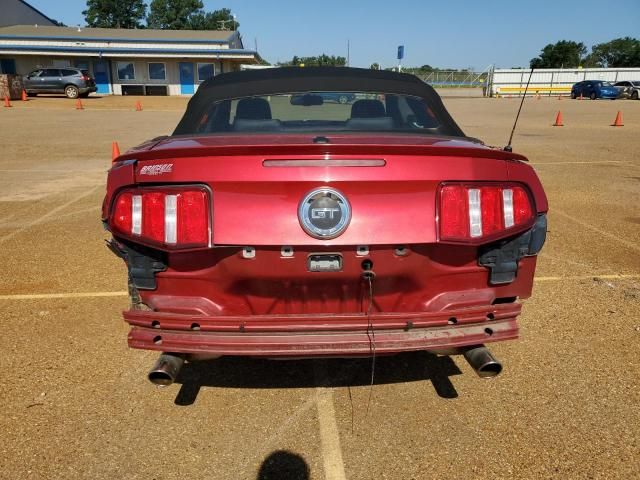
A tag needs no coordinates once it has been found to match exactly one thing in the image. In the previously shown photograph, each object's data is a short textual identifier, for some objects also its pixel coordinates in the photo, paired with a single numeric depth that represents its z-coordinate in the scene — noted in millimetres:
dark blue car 38406
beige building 39375
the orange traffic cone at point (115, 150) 8451
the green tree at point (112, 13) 84375
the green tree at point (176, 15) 89544
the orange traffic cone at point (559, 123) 18562
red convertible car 2041
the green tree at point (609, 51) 97250
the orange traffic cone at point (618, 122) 18281
